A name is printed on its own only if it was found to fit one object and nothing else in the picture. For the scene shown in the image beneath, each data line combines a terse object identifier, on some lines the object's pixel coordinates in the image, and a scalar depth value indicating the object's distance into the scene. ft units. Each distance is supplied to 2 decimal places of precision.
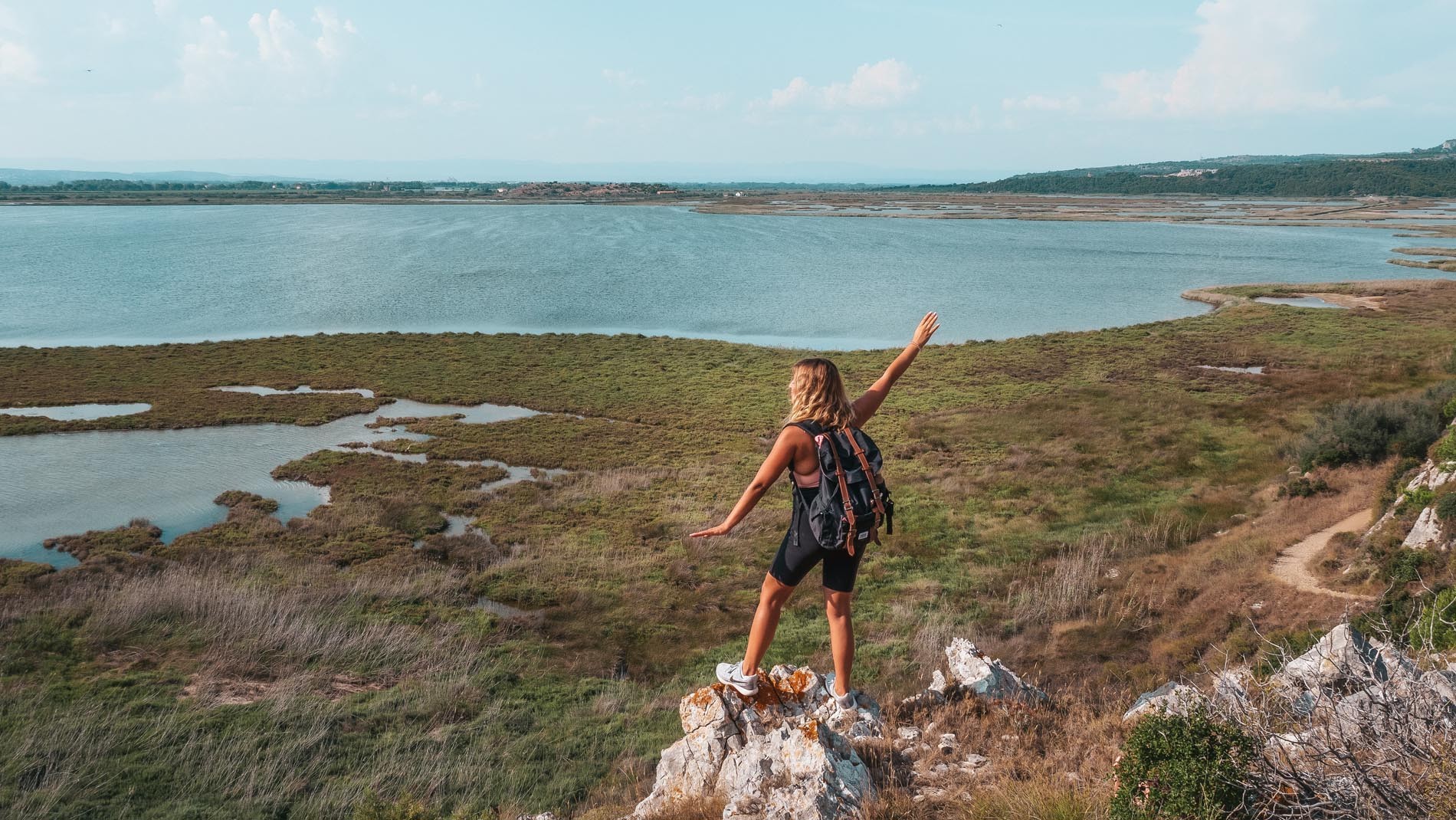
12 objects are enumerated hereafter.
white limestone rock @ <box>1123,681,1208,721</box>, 20.13
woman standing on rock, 18.95
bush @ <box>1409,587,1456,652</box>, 27.14
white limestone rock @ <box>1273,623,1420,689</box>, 20.22
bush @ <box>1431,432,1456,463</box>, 47.03
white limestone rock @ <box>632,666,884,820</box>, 20.57
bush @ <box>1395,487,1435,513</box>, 45.91
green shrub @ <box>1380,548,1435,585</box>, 39.09
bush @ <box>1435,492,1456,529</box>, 41.09
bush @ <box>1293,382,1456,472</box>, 63.57
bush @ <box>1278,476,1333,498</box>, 63.77
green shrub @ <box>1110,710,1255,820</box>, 16.34
